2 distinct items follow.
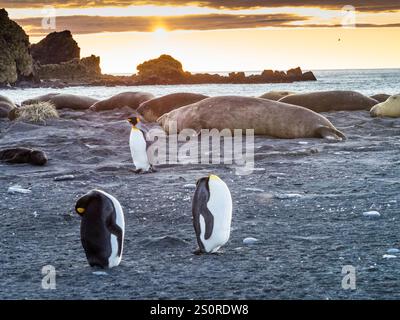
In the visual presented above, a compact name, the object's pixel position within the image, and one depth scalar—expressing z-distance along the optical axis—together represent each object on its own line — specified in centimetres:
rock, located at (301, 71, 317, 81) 6700
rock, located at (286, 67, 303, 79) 7004
